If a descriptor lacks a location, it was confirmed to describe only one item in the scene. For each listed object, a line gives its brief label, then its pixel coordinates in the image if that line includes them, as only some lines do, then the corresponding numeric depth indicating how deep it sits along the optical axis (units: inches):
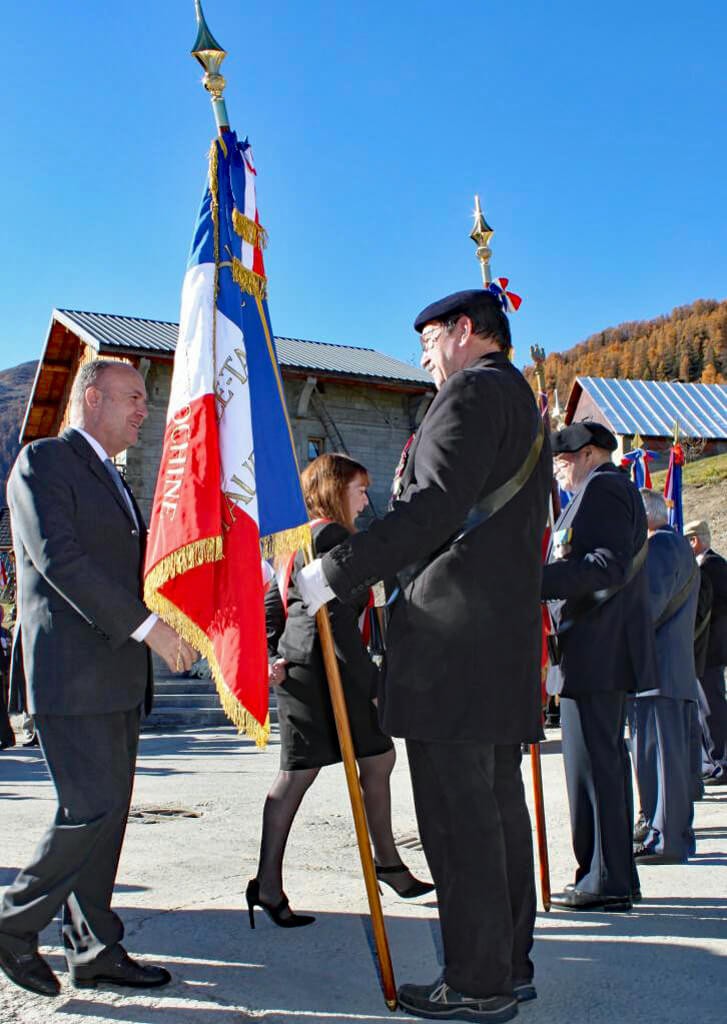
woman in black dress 144.3
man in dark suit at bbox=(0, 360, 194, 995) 111.4
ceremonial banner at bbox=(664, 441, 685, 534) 407.5
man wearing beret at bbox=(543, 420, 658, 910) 149.1
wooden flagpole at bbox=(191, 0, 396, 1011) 109.9
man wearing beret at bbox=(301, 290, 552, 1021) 103.9
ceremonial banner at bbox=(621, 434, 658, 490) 418.0
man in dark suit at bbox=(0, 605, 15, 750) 432.5
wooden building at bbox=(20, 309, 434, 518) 947.3
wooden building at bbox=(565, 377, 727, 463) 1768.0
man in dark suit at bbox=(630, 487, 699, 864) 179.3
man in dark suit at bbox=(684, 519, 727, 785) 289.7
